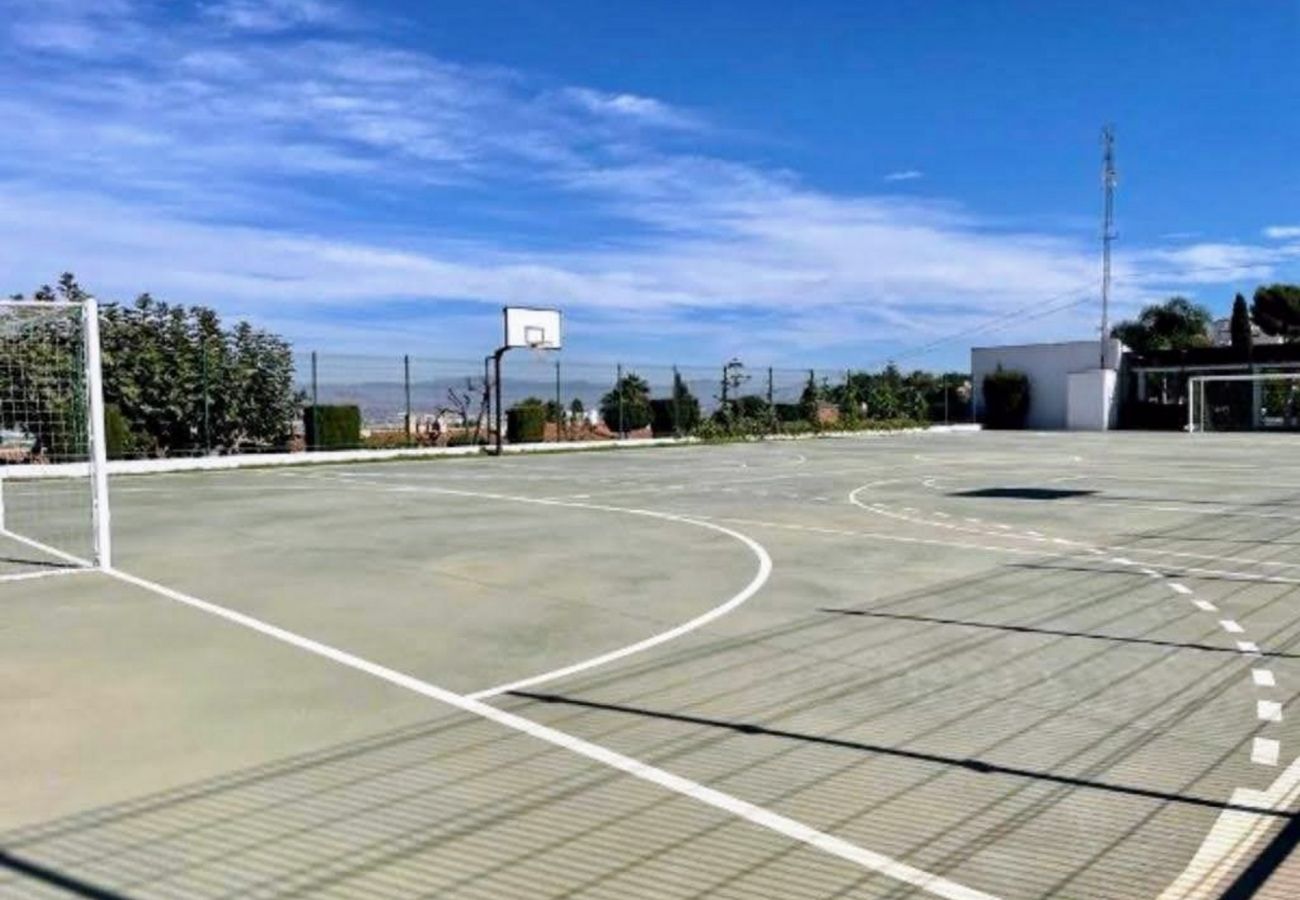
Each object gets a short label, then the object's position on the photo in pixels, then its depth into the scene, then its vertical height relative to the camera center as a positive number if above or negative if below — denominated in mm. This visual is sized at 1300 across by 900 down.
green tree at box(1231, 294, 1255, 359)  52281 +4310
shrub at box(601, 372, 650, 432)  37688 +388
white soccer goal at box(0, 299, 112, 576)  10695 -440
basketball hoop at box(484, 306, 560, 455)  33125 +2888
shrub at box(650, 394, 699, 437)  39562 -142
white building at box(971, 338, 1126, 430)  51500 +1368
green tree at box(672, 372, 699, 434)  39594 +248
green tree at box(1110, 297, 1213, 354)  66188 +5286
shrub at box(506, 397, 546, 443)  34469 -214
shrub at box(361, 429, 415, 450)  30594 -700
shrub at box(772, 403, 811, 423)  44447 -52
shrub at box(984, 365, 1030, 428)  54000 +609
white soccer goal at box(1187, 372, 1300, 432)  49344 +71
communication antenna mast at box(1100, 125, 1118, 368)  53094 +11916
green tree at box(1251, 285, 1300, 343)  73000 +6931
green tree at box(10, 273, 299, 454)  25859 +1064
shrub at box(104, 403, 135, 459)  24938 -299
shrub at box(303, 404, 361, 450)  28875 -240
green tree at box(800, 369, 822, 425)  45625 +475
